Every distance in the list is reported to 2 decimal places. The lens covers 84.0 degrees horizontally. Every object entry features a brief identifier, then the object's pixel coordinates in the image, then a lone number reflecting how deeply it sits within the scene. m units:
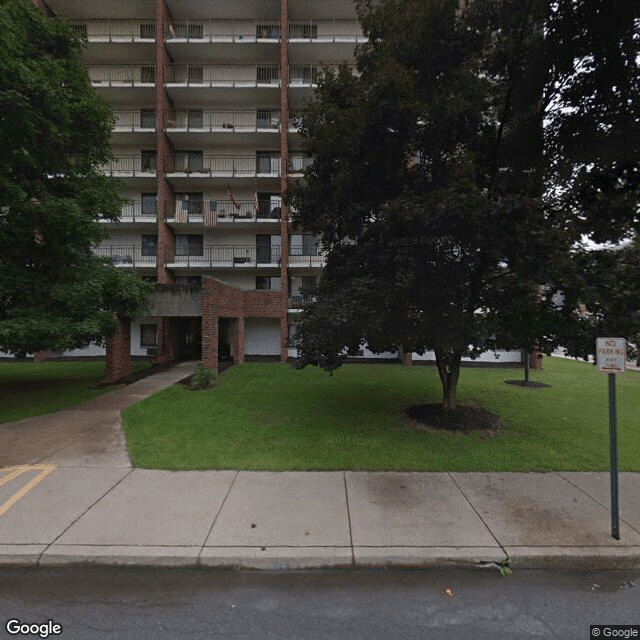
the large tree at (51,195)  7.78
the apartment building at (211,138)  18.80
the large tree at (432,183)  5.41
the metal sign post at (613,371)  3.59
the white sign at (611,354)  3.68
